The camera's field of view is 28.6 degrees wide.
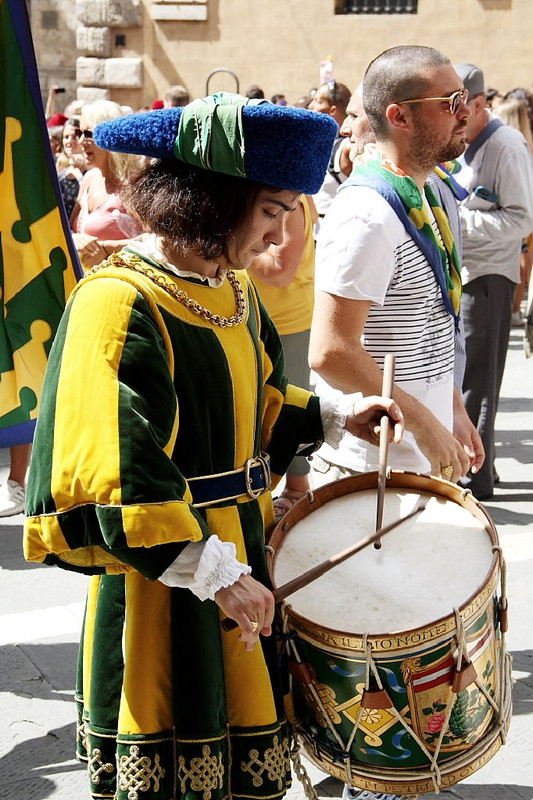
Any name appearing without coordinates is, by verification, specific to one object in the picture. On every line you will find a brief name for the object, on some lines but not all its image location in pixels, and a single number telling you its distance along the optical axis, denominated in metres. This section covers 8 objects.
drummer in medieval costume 1.74
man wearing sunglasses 2.55
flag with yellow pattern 2.89
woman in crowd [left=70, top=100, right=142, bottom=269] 4.85
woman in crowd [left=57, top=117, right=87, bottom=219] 7.44
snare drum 1.92
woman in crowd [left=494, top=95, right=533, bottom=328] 7.11
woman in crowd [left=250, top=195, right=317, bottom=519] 4.20
